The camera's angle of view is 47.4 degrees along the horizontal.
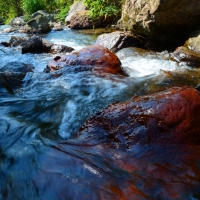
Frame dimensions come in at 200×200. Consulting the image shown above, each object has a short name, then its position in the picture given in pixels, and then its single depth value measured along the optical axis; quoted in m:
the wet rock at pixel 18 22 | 16.30
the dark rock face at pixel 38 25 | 12.11
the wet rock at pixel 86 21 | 11.16
